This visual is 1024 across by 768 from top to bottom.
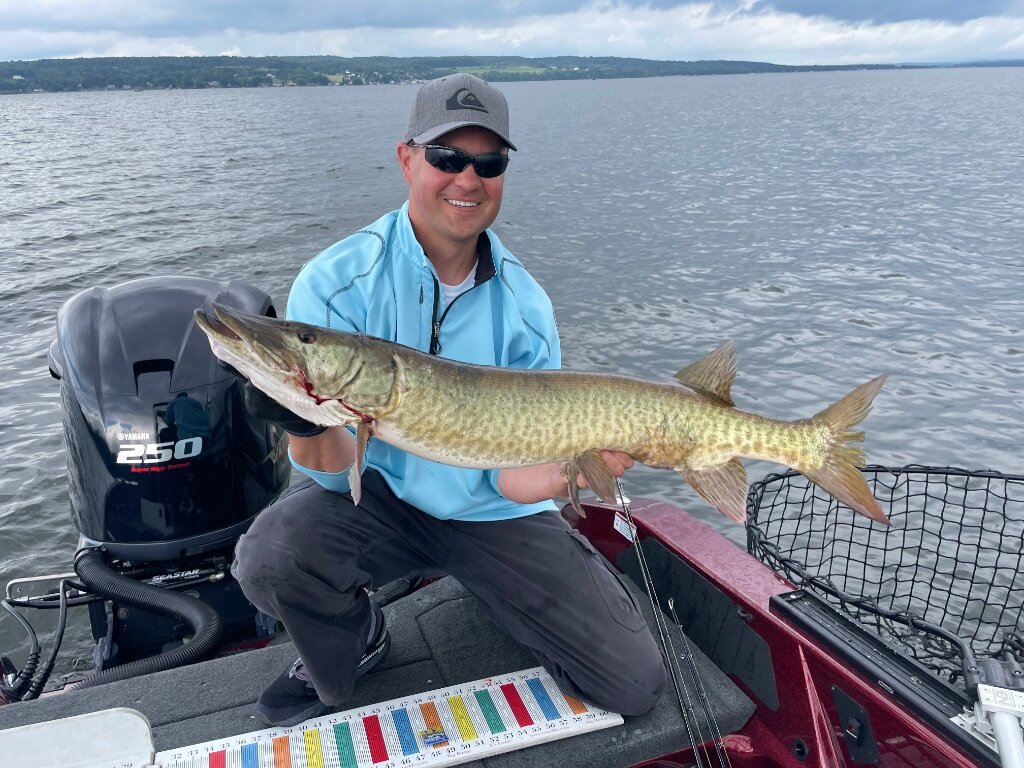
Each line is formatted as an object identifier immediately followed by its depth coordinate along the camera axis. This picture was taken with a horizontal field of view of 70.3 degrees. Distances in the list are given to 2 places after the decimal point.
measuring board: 2.48
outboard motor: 3.12
